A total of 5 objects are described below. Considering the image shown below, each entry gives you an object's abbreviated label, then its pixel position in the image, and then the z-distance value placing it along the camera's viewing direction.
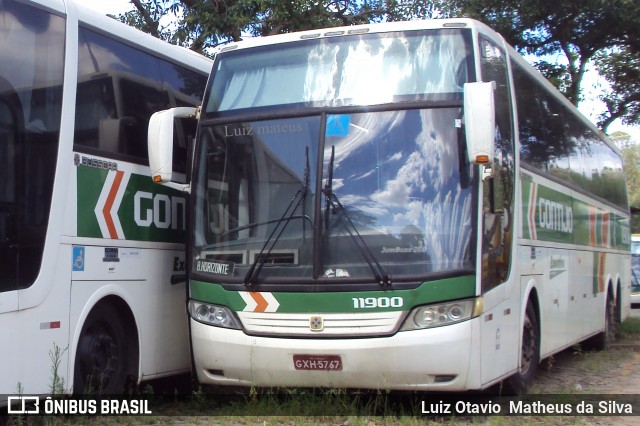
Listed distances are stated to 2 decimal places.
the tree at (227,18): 14.35
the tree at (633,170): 81.31
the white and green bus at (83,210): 5.87
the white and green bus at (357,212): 6.47
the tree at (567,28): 16.44
